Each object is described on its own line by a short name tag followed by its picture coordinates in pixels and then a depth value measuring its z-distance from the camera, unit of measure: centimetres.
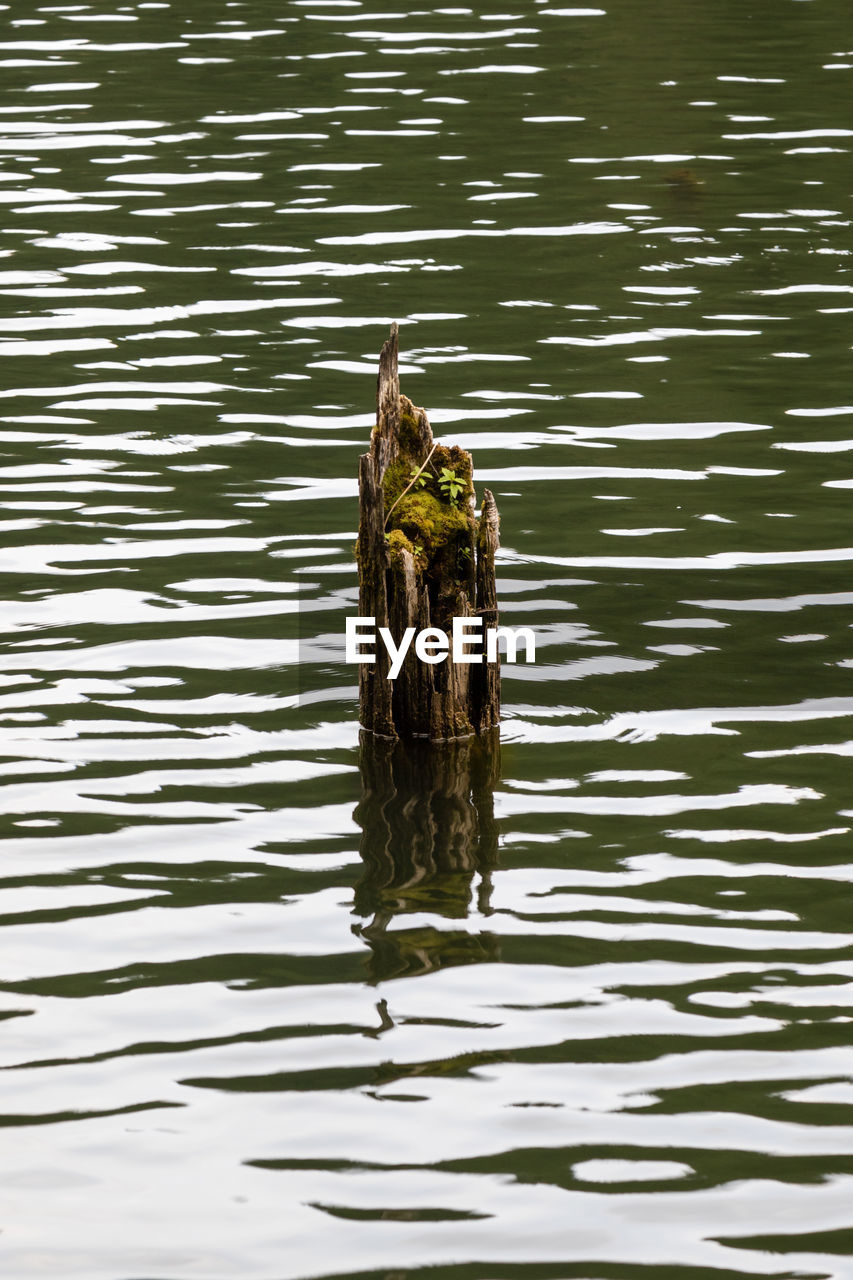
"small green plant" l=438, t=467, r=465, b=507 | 1630
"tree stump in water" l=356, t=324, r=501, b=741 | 1589
